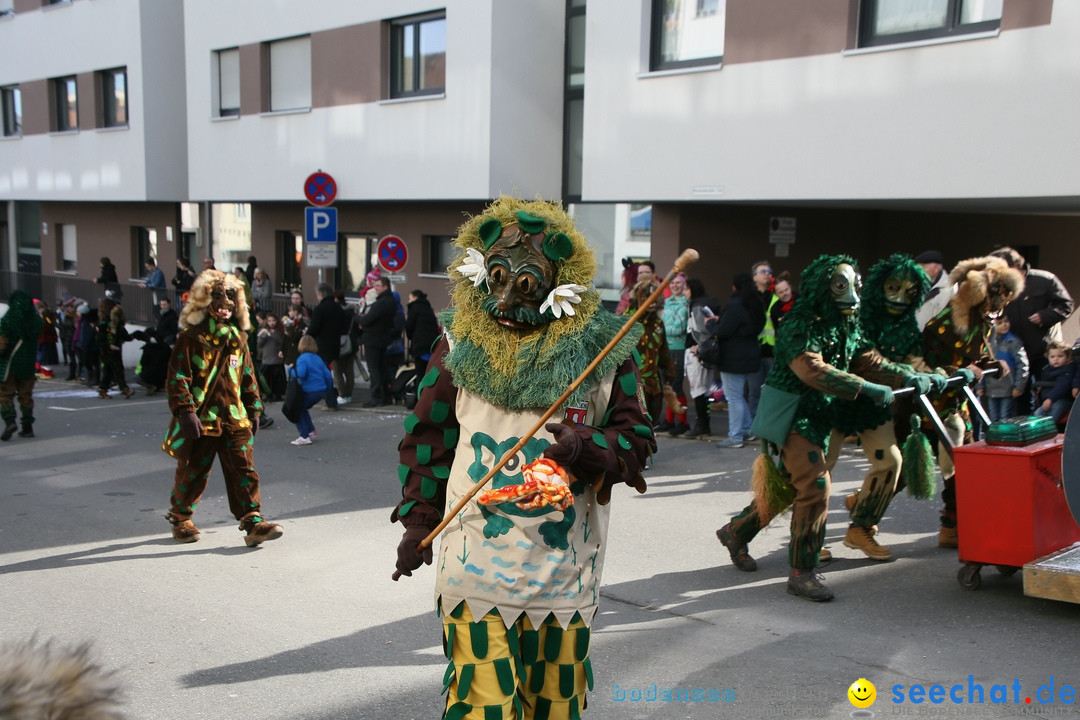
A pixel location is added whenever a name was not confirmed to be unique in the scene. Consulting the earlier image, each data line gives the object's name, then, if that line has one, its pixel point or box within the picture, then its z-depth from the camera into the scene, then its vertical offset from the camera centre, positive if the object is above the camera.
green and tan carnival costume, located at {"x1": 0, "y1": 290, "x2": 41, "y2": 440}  11.79 -1.71
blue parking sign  14.24 -0.12
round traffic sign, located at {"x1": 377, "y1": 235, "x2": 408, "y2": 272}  14.53 -0.50
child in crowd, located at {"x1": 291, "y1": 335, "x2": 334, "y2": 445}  11.09 -1.79
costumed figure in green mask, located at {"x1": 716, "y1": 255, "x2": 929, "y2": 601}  5.71 -0.95
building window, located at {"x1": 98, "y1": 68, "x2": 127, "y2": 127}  24.00 +2.67
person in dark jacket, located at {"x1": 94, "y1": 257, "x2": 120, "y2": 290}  23.88 -1.44
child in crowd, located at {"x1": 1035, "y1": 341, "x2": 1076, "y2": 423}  8.23 -1.21
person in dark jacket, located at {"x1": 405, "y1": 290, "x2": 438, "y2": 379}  13.45 -1.43
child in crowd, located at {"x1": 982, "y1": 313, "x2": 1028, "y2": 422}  9.05 -1.22
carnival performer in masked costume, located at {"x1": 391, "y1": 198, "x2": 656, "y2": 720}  3.11 -0.71
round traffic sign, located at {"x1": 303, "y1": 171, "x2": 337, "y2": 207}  14.69 +0.40
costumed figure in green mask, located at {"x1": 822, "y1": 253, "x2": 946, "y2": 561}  6.21 -1.07
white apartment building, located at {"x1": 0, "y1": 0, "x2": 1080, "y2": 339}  11.09 +1.41
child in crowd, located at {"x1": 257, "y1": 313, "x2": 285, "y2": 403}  14.70 -2.02
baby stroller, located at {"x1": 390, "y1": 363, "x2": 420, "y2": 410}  11.38 -2.09
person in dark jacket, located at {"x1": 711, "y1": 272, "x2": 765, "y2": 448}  10.53 -1.24
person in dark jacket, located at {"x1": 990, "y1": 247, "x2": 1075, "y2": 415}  9.11 -0.70
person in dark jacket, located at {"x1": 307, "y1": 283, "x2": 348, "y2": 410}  14.18 -1.52
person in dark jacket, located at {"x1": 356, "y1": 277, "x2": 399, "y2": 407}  14.08 -1.61
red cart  5.54 -1.48
